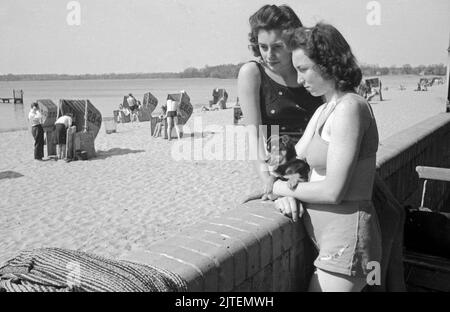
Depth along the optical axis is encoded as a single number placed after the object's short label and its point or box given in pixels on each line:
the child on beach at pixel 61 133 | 13.48
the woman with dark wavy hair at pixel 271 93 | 2.12
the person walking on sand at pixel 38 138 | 13.70
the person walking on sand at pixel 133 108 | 26.83
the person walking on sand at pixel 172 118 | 16.78
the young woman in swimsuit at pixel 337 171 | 1.66
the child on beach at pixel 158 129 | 18.77
